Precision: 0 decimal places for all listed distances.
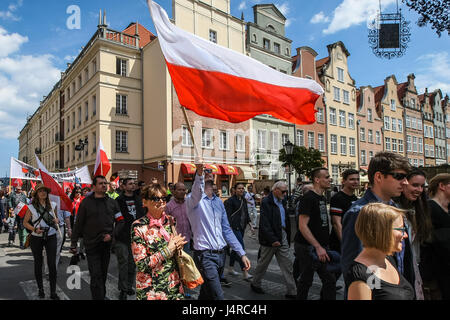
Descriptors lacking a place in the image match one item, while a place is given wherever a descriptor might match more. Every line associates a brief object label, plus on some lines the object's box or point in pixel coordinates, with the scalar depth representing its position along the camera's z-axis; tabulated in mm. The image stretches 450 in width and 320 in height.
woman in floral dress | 2967
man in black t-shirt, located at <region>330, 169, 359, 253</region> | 4418
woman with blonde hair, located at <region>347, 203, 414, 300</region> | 1938
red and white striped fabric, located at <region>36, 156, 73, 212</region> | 6766
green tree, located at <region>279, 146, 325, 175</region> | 23031
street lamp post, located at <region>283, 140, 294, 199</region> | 16469
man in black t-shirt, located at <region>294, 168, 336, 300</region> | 4180
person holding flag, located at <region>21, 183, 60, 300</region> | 5410
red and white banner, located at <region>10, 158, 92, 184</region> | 9547
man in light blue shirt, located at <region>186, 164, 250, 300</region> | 3957
